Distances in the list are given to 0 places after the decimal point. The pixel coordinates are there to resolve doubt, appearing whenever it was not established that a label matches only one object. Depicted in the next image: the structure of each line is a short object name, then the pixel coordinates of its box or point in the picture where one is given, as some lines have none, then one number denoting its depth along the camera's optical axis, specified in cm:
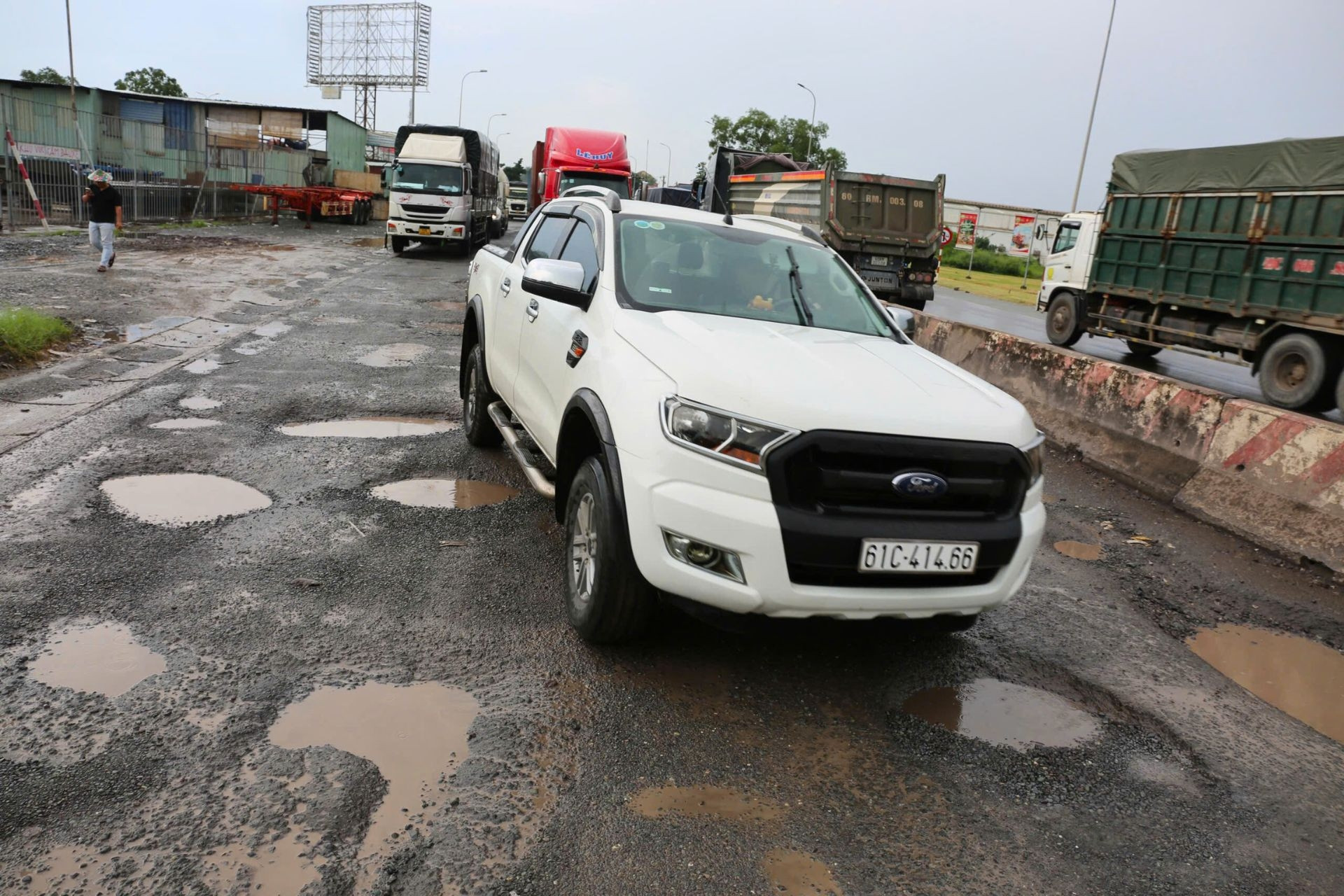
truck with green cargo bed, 1075
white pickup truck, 321
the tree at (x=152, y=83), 9481
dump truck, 1834
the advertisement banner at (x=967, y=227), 5150
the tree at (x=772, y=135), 7056
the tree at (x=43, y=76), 9398
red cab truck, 2584
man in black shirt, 1549
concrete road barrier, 562
